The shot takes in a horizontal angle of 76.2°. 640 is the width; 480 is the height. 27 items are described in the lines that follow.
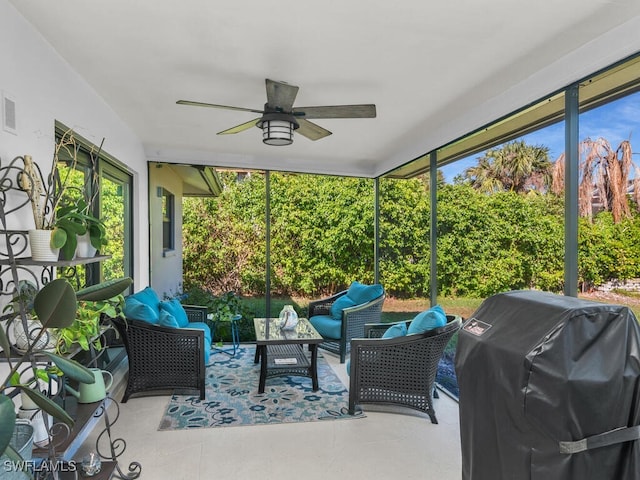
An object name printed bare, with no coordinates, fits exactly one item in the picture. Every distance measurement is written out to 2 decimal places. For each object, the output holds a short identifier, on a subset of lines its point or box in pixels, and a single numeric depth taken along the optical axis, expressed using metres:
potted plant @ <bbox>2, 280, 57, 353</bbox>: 1.63
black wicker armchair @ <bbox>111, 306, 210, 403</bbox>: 3.50
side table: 5.04
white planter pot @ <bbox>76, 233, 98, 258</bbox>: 2.20
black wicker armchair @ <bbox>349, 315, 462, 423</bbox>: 3.21
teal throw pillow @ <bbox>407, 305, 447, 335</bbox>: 3.23
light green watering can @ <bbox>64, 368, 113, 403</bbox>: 2.42
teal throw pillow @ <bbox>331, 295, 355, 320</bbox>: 5.05
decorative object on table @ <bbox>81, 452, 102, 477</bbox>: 2.24
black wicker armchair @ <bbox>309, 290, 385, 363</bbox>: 4.57
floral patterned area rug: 3.21
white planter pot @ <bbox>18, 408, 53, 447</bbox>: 1.90
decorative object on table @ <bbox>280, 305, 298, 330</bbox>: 4.13
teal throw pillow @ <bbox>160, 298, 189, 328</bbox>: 4.10
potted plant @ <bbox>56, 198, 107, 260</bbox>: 1.92
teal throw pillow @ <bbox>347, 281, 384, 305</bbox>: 4.96
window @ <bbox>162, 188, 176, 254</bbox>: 5.45
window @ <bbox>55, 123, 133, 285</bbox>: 3.11
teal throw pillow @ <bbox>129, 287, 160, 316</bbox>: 3.91
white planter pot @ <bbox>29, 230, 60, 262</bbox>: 1.84
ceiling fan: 2.54
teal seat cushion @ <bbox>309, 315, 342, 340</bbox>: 4.71
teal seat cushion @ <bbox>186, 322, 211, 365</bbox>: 3.71
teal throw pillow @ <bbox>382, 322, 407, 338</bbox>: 3.37
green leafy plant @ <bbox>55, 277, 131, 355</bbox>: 1.82
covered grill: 1.02
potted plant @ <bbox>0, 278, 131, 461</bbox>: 1.24
